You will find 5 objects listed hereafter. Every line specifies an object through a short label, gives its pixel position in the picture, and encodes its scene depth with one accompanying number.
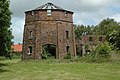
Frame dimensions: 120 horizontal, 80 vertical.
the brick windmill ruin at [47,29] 25.66
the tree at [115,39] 28.21
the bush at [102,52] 21.02
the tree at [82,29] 60.47
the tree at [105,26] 48.75
